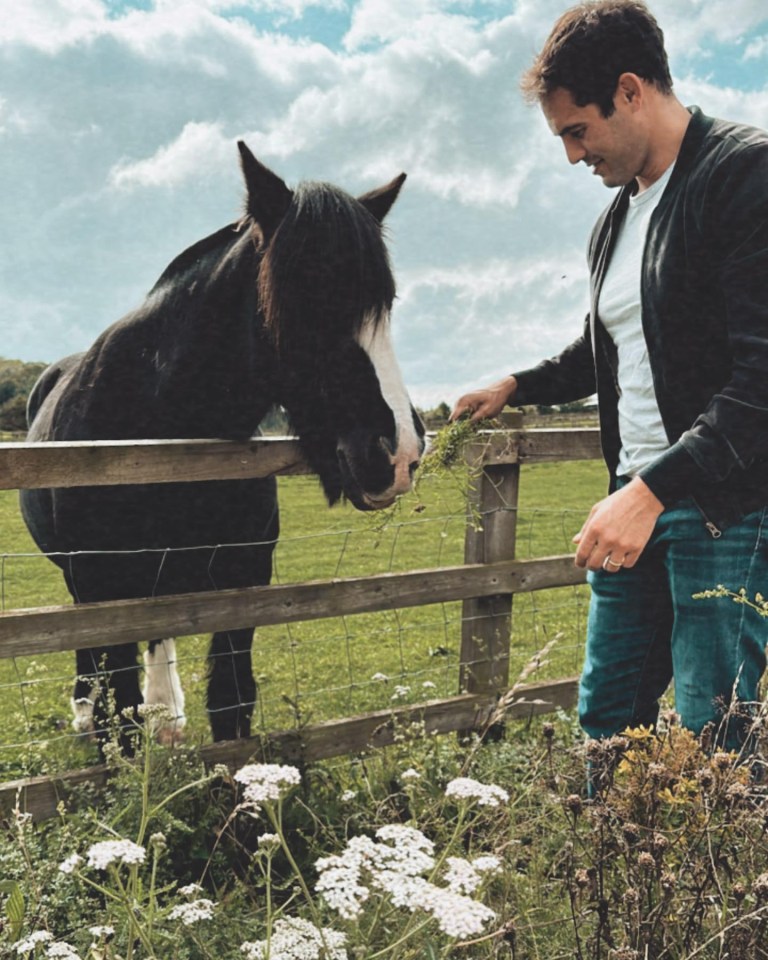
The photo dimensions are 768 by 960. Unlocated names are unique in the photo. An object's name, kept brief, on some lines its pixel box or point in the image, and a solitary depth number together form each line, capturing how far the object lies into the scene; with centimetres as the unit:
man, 204
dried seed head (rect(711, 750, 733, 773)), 179
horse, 324
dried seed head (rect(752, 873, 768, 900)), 152
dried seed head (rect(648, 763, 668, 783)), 181
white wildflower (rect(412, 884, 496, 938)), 141
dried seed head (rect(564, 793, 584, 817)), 167
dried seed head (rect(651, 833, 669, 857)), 165
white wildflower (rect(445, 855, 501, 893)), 160
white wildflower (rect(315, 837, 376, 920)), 154
